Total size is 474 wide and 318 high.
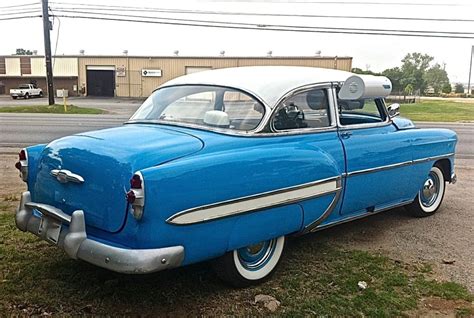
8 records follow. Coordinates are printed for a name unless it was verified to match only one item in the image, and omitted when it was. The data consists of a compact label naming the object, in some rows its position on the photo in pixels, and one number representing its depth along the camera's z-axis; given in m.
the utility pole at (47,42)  25.25
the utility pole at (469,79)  66.91
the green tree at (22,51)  70.72
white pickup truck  42.16
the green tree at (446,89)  65.41
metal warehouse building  42.41
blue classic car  3.02
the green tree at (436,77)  70.84
